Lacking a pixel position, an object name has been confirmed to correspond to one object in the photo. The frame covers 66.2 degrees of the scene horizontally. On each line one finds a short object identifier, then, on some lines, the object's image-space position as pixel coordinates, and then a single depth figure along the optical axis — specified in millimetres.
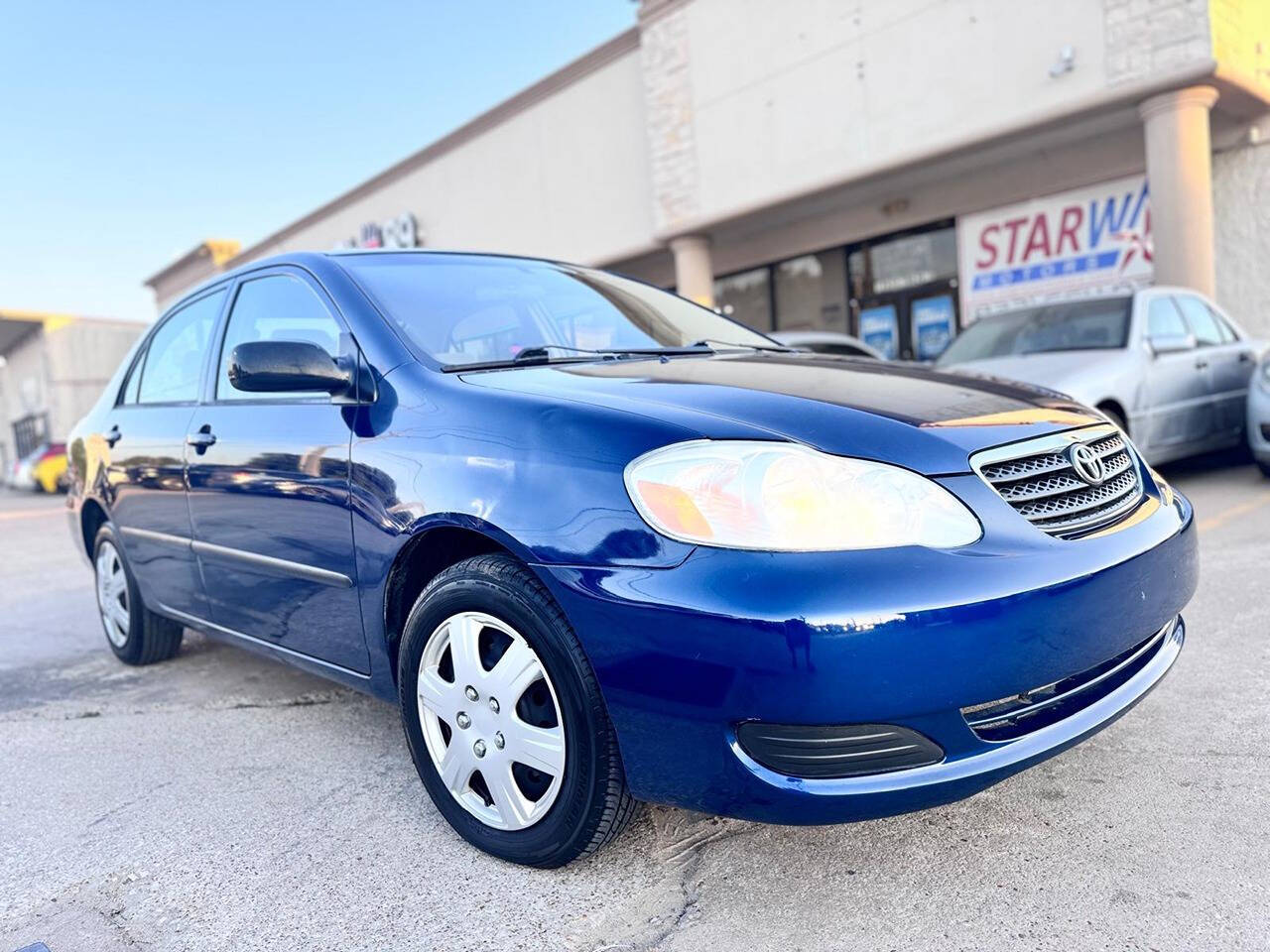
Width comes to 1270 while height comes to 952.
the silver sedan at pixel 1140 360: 6207
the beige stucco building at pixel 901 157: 9562
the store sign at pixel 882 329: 14195
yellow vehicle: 22016
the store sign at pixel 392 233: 20172
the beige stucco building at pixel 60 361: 34625
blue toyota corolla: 1762
